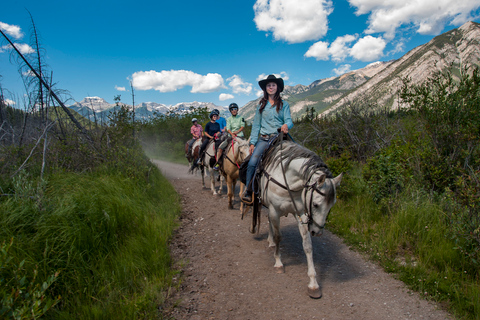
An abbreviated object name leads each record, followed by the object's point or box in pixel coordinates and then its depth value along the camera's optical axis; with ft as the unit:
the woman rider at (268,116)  14.73
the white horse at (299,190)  10.11
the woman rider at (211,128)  31.76
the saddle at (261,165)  14.12
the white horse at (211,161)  29.53
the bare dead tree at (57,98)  16.71
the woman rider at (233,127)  25.31
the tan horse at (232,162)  22.26
